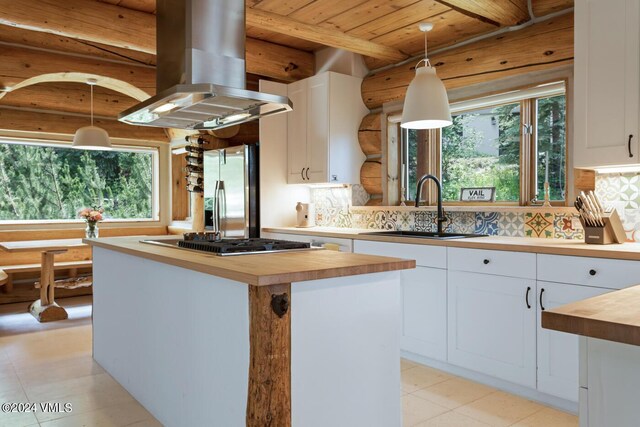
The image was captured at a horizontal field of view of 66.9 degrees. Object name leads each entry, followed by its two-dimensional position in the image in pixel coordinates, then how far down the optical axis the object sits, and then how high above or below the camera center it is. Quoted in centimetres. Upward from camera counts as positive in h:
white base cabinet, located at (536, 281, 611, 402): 255 -80
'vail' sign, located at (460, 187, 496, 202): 376 +7
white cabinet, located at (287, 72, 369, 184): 457 +73
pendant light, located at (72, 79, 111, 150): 500 +69
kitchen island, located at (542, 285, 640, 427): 108 -37
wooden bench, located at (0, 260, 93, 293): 504 -67
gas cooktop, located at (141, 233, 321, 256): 243 -22
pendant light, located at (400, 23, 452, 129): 303 +65
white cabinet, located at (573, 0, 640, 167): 254 +65
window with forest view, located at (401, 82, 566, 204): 338 +43
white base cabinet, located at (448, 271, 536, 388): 278 -75
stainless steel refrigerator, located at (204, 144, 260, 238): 498 +15
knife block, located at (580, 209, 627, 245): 269 -17
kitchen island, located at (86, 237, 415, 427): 180 -57
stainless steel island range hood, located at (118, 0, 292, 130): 274 +82
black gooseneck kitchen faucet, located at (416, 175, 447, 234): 371 +2
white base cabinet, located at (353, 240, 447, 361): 325 -67
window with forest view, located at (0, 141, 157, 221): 593 +31
